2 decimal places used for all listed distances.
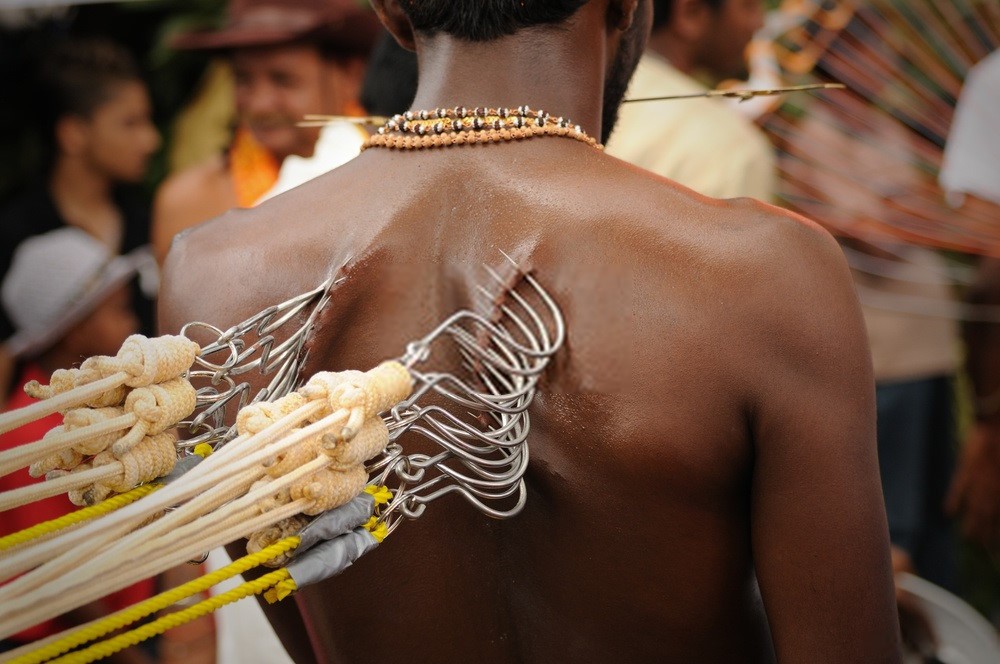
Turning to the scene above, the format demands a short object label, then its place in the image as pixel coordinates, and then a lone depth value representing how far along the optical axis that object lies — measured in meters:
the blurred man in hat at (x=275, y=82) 4.39
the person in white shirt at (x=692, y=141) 2.96
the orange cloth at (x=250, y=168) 4.49
